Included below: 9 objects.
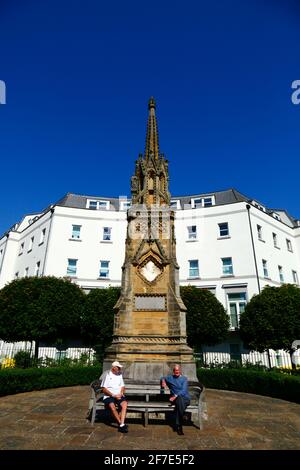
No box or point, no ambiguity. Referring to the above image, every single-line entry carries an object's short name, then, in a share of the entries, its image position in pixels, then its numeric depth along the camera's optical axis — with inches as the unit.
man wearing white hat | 277.6
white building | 1122.7
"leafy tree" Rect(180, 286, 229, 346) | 898.7
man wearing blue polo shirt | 274.5
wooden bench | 287.9
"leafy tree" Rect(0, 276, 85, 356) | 832.9
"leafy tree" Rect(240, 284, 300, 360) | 840.9
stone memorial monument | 410.0
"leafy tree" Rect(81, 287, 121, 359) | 895.1
